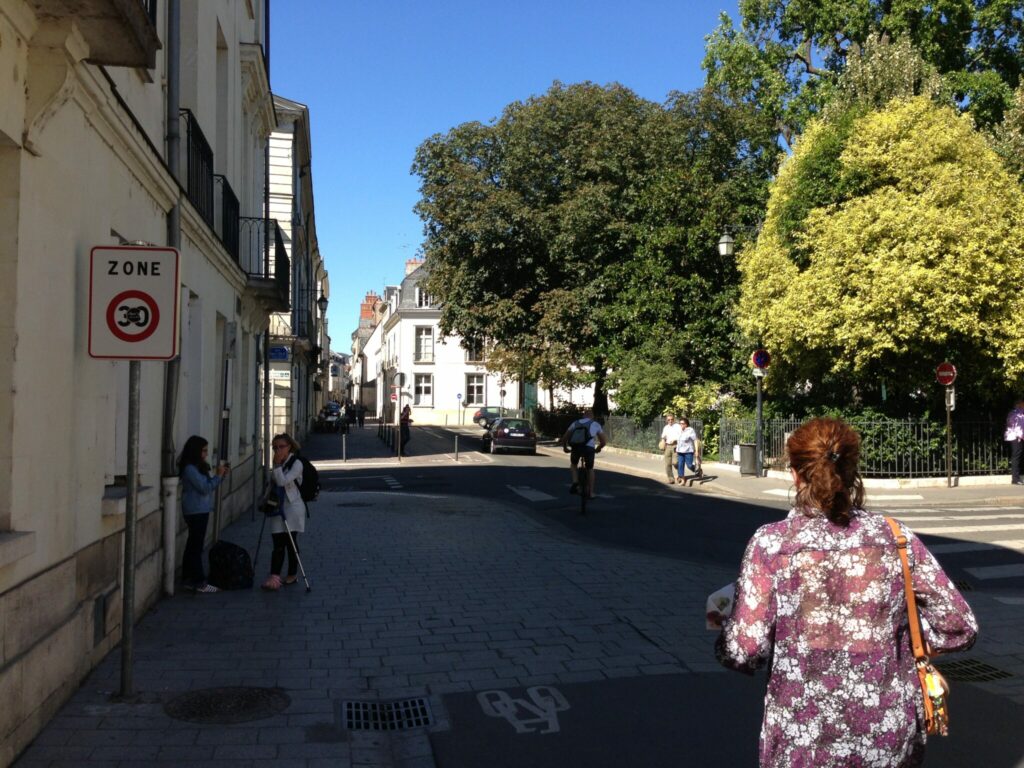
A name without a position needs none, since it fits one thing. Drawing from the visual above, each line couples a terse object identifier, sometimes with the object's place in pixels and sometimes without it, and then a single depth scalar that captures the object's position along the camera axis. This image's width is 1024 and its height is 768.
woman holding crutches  8.85
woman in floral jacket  2.70
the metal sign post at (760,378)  21.94
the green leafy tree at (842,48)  28.81
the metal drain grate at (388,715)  5.21
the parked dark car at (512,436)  34.72
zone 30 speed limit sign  5.22
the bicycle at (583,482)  15.15
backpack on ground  8.86
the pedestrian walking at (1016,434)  19.62
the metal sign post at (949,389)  18.81
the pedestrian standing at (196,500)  8.57
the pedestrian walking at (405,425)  31.52
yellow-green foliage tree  18.84
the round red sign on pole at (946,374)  18.80
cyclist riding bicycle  15.59
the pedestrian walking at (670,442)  21.98
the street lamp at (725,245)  23.72
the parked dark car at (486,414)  59.51
